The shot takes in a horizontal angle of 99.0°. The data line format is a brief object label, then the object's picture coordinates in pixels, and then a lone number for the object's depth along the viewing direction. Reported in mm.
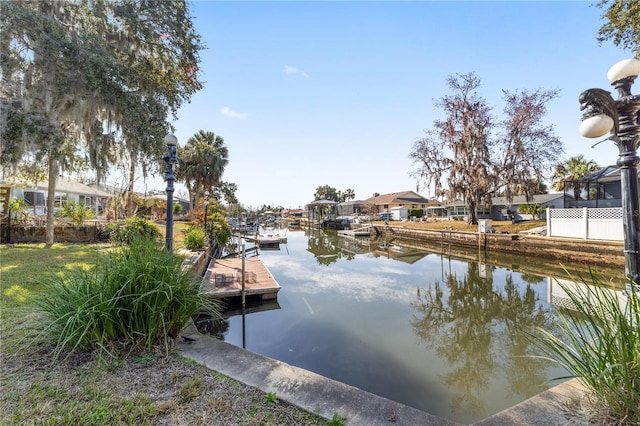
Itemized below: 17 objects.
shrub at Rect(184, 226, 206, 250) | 10566
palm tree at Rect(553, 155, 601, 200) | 25734
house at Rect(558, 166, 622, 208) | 15508
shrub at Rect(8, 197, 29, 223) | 10453
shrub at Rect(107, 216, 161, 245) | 8867
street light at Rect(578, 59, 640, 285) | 2289
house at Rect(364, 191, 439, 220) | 45719
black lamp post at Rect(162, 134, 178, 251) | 5105
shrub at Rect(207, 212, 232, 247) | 15750
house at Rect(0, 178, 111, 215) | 16614
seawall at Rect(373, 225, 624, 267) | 11297
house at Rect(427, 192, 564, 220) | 27653
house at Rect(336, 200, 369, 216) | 46656
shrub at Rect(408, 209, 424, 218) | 39688
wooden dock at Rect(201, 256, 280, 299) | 6805
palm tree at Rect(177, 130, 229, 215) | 24578
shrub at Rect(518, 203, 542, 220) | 23578
